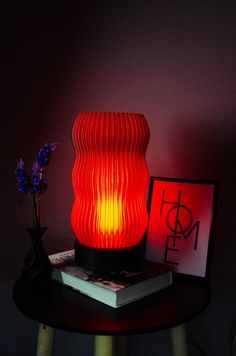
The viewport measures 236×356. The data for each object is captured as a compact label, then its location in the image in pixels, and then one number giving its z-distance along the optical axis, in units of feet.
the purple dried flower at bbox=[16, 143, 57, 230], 2.92
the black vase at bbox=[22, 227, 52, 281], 2.94
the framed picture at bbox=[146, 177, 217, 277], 3.14
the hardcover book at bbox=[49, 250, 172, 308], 2.61
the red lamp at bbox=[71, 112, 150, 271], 2.79
